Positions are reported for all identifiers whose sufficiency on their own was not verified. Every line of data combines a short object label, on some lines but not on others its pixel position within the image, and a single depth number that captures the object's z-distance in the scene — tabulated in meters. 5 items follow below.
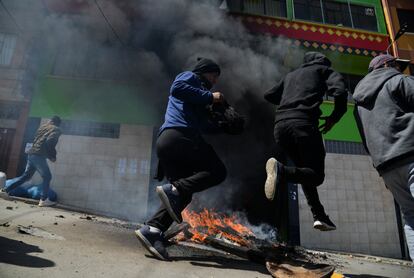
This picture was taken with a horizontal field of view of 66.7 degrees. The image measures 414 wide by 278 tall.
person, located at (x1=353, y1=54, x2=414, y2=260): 2.18
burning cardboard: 2.36
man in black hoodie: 2.56
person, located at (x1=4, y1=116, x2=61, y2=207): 5.58
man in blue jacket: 2.49
